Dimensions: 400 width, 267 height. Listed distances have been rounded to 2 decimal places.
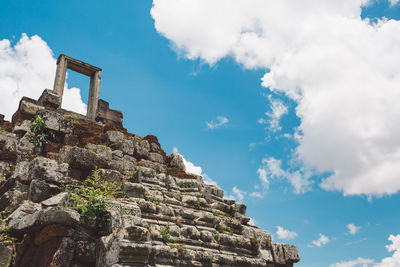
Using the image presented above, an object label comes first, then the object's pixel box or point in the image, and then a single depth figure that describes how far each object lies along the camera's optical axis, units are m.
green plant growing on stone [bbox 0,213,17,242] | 5.57
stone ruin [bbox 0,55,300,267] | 5.19
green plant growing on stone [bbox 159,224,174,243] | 6.23
